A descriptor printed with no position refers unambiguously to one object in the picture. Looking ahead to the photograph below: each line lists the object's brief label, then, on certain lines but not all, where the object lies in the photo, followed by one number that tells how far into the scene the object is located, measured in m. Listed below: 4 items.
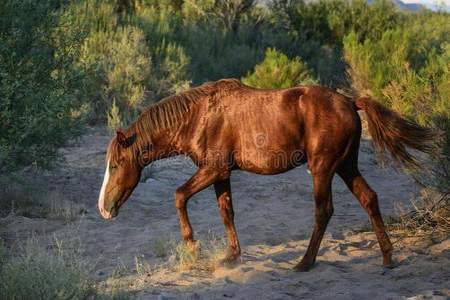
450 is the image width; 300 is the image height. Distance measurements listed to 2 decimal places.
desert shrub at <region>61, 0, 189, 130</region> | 26.70
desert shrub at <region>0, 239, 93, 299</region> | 8.50
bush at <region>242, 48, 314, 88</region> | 28.52
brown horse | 11.70
